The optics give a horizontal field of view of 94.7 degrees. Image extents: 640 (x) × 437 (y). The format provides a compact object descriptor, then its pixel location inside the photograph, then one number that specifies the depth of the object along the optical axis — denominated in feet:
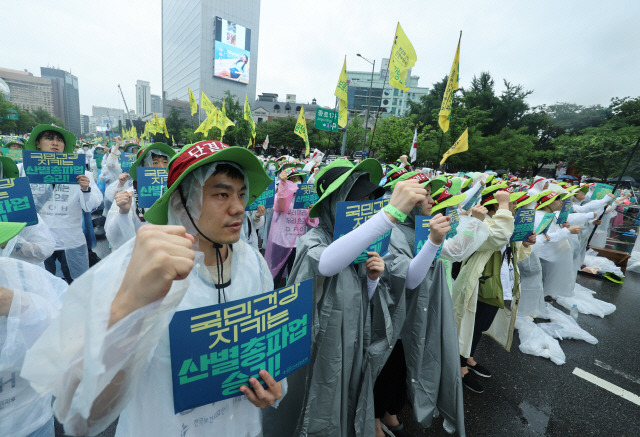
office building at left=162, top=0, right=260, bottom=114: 222.48
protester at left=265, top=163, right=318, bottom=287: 15.53
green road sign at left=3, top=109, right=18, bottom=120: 118.01
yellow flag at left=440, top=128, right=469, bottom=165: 21.65
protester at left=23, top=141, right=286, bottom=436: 2.31
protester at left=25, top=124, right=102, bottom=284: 11.72
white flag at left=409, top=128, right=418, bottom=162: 35.77
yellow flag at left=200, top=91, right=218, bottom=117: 33.42
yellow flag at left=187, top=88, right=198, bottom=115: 37.84
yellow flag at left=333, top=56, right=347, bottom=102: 33.04
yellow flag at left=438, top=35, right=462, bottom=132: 22.95
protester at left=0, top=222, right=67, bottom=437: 3.51
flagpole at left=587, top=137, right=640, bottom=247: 22.64
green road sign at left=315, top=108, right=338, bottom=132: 40.14
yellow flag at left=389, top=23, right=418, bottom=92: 26.73
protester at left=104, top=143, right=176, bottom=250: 9.37
